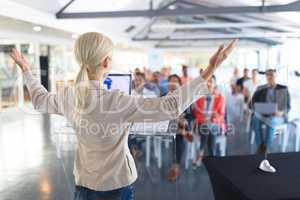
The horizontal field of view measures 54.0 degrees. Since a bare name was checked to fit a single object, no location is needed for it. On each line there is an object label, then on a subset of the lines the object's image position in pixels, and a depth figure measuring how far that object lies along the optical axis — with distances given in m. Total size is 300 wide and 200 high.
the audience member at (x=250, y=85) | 6.14
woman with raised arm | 0.90
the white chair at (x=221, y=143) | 3.86
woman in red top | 3.80
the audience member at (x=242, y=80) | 6.74
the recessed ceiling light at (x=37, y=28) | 5.88
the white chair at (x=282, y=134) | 4.13
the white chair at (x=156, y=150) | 3.88
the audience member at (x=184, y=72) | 5.16
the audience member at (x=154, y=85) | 4.90
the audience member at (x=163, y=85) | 4.89
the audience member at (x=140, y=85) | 4.71
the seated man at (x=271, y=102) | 4.07
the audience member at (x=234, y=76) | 7.88
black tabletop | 1.18
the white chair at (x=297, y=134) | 4.50
